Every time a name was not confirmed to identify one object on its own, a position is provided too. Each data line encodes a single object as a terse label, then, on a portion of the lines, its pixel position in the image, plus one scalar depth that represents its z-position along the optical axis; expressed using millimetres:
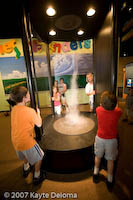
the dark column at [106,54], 1518
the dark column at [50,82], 3022
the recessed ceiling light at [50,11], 1737
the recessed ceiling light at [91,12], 1816
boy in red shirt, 1225
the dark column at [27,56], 1495
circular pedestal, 1563
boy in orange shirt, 1244
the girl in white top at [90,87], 3105
